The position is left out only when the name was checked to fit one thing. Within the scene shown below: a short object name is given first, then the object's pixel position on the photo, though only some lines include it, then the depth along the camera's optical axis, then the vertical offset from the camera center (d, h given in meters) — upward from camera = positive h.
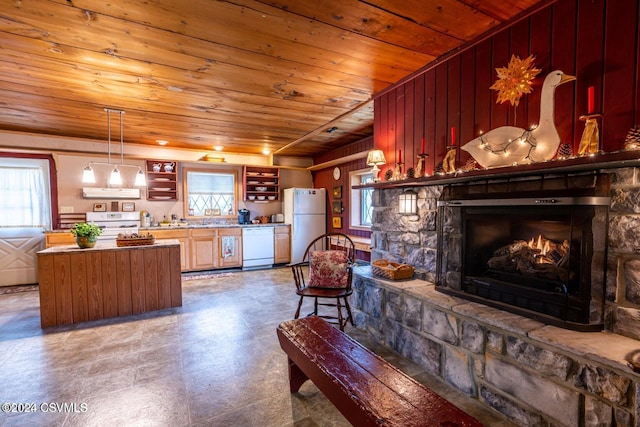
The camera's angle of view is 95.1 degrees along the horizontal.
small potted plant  3.19 -0.34
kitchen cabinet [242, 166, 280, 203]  6.26 +0.42
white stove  5.02 -0.33
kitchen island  3.04 -0.86
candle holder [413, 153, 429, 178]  2.54 +0.30
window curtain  4.71 +0.12
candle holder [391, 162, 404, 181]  2.78 +0.28
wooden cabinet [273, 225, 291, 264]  6.05 -0.88
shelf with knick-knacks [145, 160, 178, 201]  5.53 +0.45
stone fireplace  1.39 -0.68
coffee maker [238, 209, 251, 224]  6.14 -0.28
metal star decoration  1.85 +0.80
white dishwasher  5.75 -0.89
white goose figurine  1.71 +0.38
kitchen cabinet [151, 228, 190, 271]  5.18 -0.65
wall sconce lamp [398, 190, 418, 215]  2.67 -0.01
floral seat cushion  2.97 -0.71
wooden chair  2.84 -0.76
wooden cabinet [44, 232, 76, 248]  4.53 -0.54
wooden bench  1.16 -0.85
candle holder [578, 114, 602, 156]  1.51 +0.33
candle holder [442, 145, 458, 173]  2.27 +0.32
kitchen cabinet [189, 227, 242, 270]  5.38 -0.86
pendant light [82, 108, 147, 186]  3.63 +0.35
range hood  5.06 +0.19
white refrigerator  6.05 -0.28
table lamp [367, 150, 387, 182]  2.93 +0.44
